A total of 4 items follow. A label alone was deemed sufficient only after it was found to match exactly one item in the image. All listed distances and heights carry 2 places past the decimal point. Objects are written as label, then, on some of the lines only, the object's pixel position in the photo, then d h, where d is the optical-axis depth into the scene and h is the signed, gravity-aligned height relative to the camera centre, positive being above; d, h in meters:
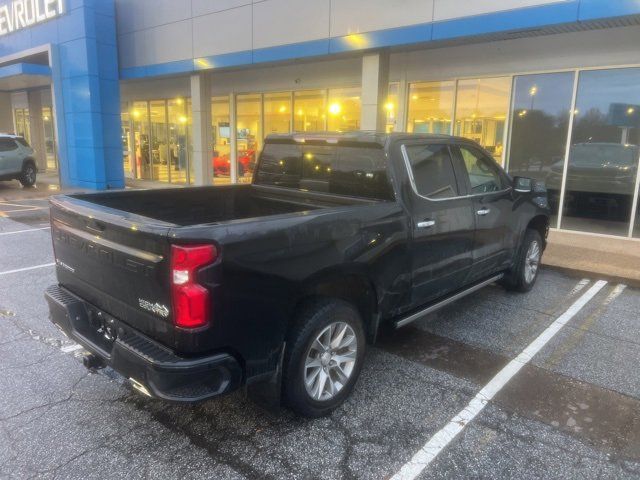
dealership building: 8.44 +1.51
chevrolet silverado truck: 2.51 -0.76
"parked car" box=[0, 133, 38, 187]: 15.88 -0.80
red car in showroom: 15.20 -0.70
